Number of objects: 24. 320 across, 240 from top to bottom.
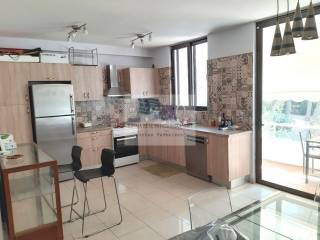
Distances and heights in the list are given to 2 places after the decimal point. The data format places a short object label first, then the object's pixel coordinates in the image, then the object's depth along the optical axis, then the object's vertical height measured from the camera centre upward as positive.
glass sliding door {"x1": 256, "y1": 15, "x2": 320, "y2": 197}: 3.40 -0.29
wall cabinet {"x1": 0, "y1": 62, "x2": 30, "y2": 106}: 3.93 +0.31
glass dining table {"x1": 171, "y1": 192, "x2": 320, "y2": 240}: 1.79 -0.98
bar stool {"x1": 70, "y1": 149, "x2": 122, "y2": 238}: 2.80 -0.82
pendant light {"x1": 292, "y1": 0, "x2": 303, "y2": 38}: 1.65 +0.43
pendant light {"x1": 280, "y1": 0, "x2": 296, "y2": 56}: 1.69 +0.34
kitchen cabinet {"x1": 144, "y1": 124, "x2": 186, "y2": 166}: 4.69 -0.92
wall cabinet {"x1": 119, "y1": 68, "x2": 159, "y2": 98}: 5.37 +0.36
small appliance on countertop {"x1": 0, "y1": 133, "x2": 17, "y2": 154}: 2.55 -0.41
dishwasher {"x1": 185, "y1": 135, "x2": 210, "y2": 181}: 4.14 -1.01
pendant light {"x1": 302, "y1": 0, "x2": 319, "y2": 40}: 1.58 +0.40
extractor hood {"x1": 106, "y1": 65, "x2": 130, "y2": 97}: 5.24 +0.35
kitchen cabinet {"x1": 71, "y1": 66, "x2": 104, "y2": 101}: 4.68 +0.33
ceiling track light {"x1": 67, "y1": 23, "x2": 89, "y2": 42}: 3.63 +1.04
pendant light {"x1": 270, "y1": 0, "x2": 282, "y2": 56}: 1.81 +0.36
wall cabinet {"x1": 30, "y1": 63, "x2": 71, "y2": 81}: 4.16 +0.50
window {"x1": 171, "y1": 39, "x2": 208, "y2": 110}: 4.95 +0.45
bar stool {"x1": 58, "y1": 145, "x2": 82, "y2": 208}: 3.07 -0.70
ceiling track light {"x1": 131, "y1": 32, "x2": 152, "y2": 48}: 4.29 +1.06
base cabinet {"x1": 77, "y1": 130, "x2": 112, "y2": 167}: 4.63 -0.83
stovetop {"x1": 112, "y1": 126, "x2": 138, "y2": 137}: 4.97 -0.65
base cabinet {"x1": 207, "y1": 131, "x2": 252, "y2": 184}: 3.75 -0.94
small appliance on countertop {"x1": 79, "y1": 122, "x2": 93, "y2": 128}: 4.96 -0.47
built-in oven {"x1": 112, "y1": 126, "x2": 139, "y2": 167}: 5.00 -0.93
